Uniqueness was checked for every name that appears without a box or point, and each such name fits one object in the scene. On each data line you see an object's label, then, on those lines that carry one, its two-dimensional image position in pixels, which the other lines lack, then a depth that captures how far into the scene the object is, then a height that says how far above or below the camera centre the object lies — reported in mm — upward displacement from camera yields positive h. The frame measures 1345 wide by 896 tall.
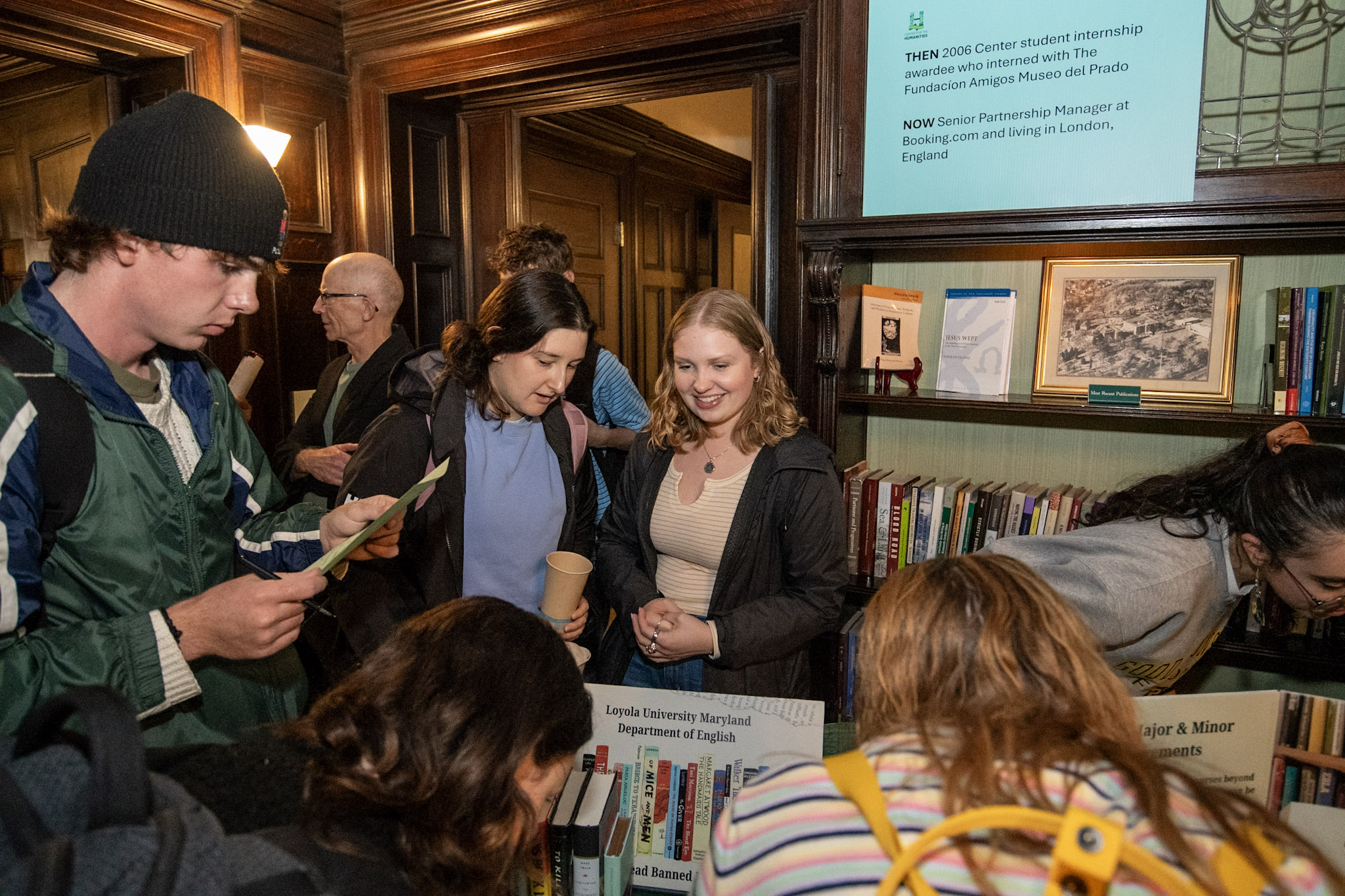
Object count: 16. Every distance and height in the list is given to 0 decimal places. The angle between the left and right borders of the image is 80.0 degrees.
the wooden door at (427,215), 3096 +554
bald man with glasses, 2566 -40
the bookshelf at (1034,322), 1768 +93
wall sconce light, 2689 +722
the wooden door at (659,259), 4250 +531
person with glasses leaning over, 1377 -360
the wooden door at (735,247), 5000 +699
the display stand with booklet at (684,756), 1285 -650
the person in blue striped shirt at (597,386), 2457 -97
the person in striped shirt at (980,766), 648 -361
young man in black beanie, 1021 -113
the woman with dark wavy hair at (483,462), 1737 -240
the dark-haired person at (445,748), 760 -394
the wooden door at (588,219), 3424 +621
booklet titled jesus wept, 2256 +40
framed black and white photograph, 2039 +78
